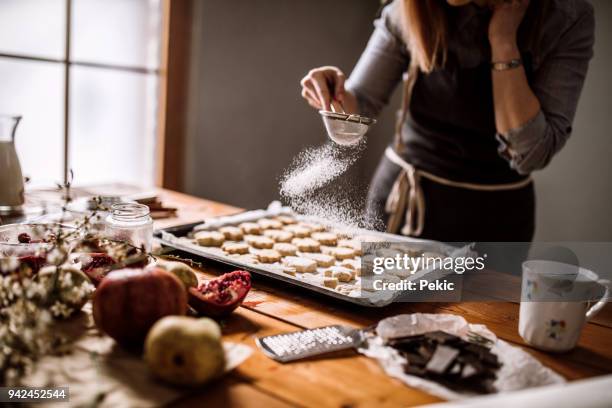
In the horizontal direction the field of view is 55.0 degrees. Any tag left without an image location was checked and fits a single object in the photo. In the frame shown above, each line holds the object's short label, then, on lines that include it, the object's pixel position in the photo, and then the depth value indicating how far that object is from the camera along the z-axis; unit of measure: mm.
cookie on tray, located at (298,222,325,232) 1618
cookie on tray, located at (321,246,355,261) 1423
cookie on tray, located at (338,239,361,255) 1478
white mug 943
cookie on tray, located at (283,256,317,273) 1311
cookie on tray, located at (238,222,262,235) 1586
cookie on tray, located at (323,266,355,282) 1264
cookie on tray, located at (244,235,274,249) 1482
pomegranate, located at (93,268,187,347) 836
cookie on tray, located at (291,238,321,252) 1468
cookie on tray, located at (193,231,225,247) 1427
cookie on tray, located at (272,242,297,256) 1418
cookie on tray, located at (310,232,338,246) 1513
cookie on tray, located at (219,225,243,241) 1520
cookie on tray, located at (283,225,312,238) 1565
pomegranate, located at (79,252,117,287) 1044
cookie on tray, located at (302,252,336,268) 1377
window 2314
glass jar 1212
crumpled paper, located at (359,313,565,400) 814
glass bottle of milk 1546
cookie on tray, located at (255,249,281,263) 1349
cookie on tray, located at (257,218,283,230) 1636
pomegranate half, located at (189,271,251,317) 992
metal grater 884
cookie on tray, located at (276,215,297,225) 1695
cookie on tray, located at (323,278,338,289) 1197
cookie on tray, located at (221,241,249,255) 1400
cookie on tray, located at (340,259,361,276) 1333
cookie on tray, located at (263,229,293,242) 1524
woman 1656
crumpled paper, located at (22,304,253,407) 716
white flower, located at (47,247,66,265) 819
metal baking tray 1112
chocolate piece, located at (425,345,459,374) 811
